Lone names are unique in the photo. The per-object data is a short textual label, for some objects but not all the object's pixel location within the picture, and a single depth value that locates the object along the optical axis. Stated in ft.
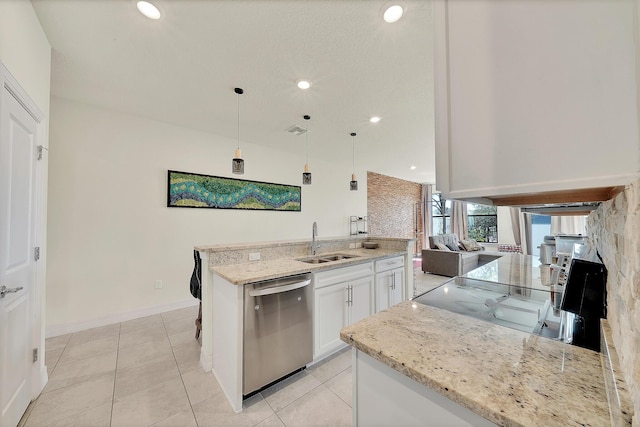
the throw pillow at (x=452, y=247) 19.06
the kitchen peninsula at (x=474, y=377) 1.80
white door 4.36
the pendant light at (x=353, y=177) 11.30
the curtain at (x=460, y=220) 25.20
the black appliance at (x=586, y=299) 2.54
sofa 17.01
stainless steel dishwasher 5.50
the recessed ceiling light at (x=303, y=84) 7.84
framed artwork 11.33
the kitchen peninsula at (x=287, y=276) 5.55
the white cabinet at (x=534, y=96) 1.44
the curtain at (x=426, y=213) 27.54
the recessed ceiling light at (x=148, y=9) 5.06
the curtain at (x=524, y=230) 21.30
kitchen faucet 8.87
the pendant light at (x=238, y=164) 7.84
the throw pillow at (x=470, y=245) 19.71
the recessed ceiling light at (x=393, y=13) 5.10
